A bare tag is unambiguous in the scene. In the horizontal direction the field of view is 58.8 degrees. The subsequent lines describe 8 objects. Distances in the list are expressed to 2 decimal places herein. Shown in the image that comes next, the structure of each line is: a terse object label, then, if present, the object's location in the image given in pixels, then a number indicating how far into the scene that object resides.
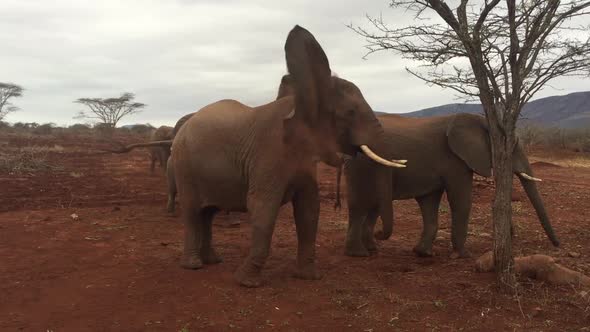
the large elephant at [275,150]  5.53
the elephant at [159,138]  15.58
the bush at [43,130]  48.51
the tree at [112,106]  51.34
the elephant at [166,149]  7.67
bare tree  5.05
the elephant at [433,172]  7.21
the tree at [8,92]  50.63
